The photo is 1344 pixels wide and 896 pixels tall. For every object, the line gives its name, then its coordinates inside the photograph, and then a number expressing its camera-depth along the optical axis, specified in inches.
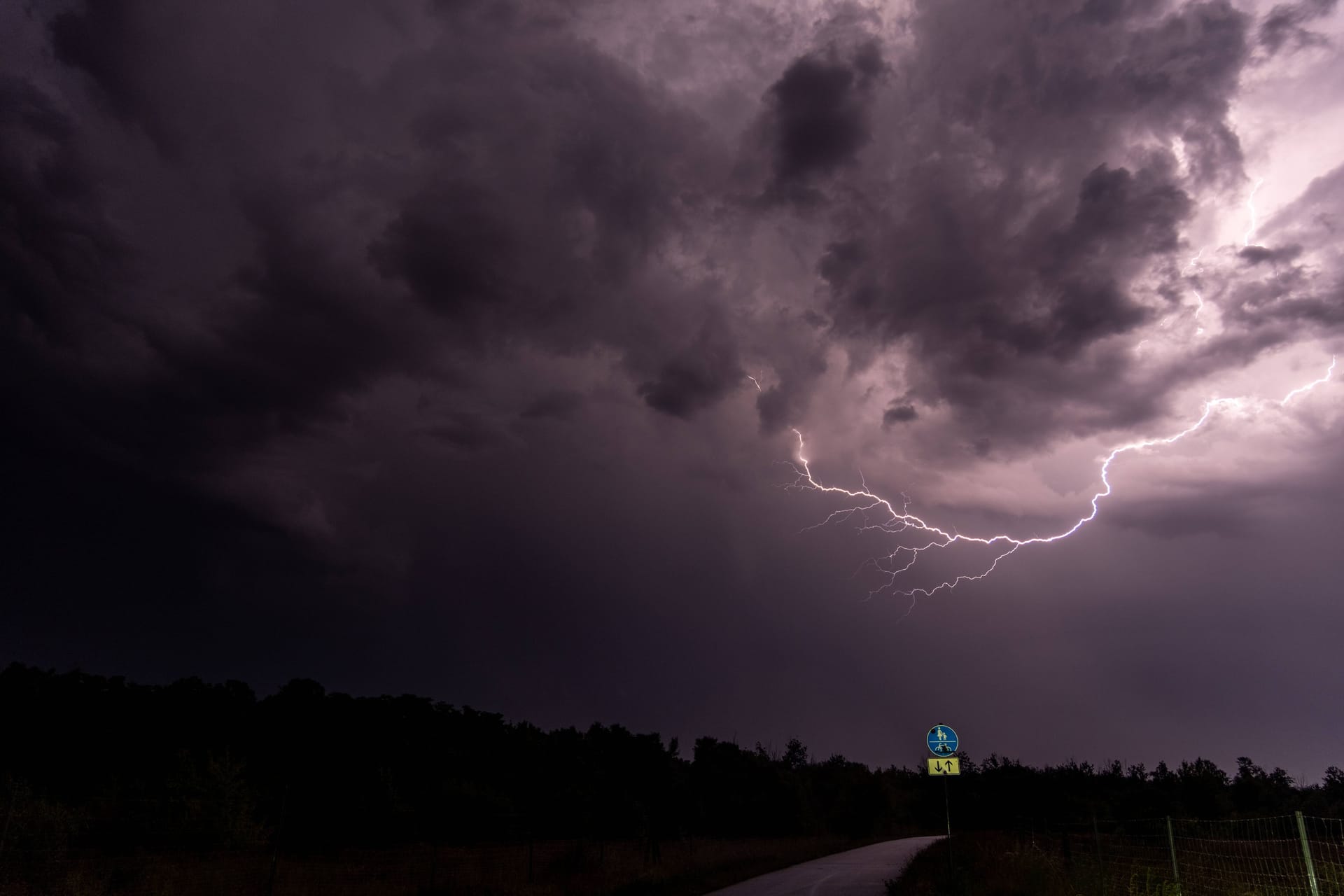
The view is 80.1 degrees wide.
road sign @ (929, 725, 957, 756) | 682.8
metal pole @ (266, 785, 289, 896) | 506.9
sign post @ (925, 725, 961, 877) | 681.0
